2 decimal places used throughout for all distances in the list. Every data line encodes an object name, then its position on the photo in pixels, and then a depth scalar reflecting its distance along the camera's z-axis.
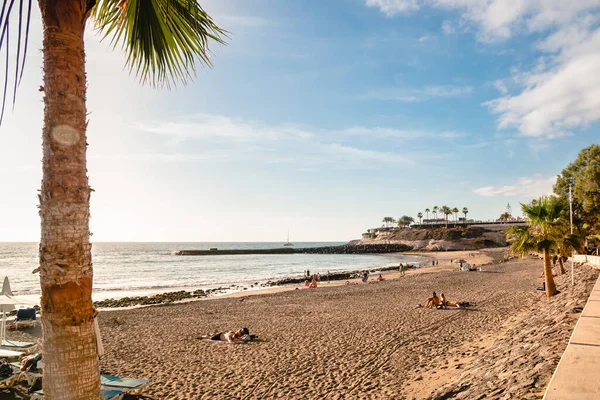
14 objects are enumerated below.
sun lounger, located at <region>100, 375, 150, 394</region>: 8.08
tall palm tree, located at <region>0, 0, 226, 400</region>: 2.93
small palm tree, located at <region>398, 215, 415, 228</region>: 189.50
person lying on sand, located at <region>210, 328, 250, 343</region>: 13.55
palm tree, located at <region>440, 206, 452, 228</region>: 153.71
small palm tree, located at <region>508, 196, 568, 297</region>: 14.49
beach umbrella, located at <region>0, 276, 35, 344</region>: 10.66
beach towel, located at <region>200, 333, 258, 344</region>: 13.51
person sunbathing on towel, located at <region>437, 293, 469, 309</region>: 18.31
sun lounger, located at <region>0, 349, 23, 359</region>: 10.32
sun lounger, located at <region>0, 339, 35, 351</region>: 11.13
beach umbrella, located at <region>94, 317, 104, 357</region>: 7.35
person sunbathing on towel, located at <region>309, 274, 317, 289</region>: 33.77
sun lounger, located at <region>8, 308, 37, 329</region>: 17.11
